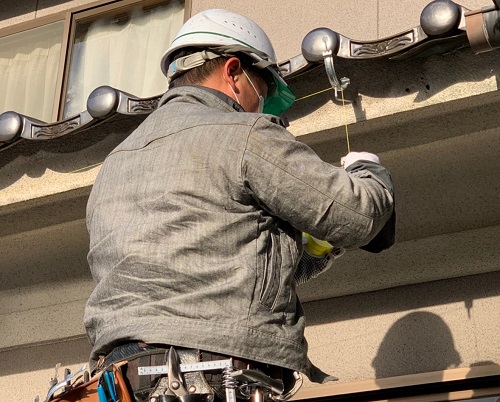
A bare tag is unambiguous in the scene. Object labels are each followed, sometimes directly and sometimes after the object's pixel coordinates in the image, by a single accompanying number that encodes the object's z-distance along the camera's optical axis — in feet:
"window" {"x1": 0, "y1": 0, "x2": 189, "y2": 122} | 29.05
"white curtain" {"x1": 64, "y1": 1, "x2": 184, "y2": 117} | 28.84
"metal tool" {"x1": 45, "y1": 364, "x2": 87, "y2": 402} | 14.55
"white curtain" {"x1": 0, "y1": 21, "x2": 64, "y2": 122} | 30.04
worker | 13.61
